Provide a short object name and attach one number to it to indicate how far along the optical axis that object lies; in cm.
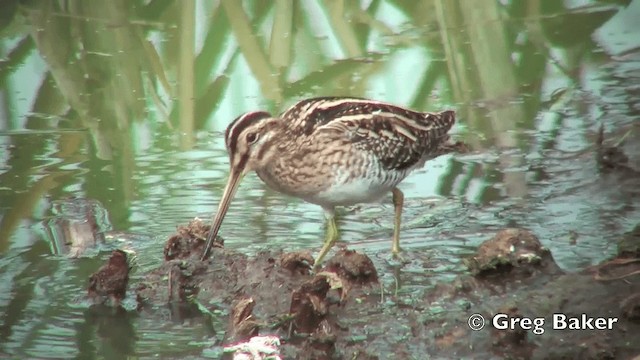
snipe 1181
